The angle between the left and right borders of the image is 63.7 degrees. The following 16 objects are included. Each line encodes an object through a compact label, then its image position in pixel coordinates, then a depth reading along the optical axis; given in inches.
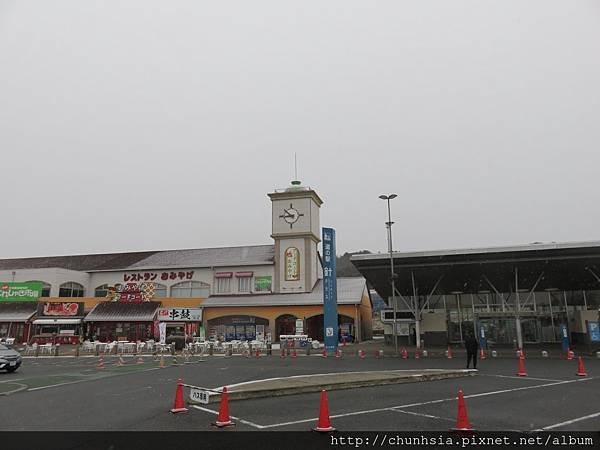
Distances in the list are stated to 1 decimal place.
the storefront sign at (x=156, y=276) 1956.2
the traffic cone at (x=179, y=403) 403.2
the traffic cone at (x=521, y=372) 660.7
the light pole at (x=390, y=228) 1121.6
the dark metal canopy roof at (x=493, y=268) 1074.1
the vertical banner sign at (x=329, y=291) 1256.8
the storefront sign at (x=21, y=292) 1861.0
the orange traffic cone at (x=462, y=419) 315.4
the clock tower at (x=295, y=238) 1859.0
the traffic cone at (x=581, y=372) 661.9
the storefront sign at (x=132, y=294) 1893.5
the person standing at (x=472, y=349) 735.7
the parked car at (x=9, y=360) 818.0
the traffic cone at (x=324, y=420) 322.0
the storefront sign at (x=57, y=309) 1831.9
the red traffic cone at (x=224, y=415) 344.8
